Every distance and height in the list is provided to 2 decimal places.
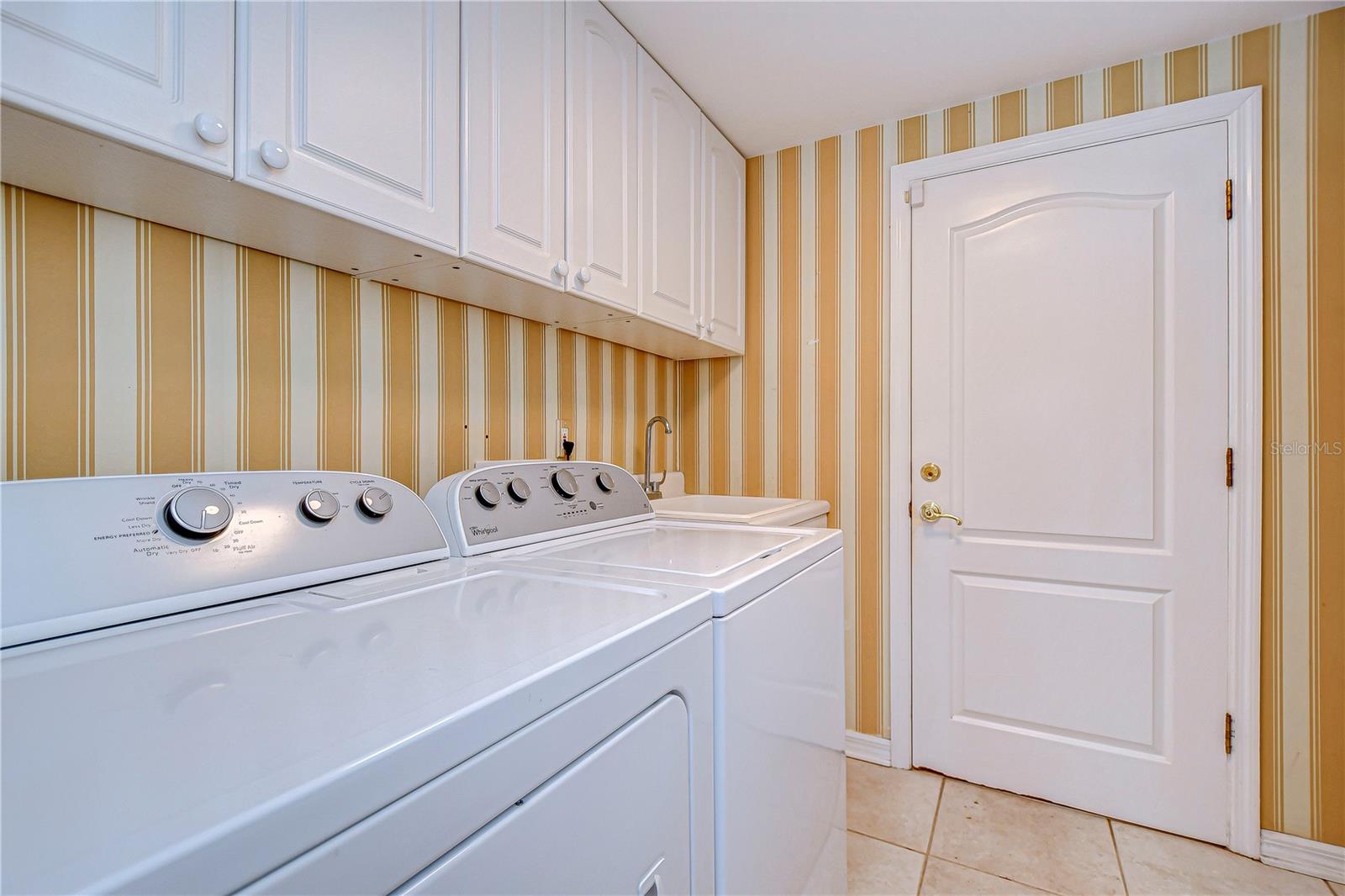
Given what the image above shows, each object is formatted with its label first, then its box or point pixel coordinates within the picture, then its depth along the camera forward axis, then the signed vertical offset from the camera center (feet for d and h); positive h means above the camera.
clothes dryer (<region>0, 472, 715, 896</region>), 1.22 -0.70
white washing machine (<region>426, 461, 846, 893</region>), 3.17 -1.08
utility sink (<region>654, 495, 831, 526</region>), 5.85 -0.73
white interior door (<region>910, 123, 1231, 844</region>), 6.00 -0.38
